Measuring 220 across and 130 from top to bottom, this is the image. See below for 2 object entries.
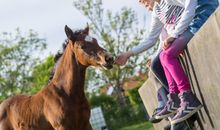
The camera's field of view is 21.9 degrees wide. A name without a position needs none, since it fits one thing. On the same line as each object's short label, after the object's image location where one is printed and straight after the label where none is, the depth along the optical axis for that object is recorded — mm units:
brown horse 7863
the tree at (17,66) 44894
